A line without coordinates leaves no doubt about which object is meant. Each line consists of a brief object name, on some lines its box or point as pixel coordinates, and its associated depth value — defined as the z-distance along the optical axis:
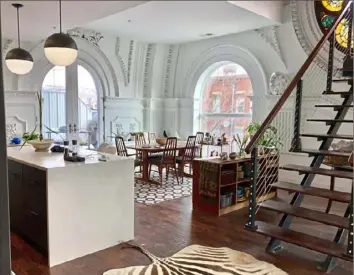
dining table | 5.77
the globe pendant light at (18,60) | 3.91
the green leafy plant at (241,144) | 4.72
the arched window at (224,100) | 7.05
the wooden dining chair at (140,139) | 6.70
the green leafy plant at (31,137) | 4.10
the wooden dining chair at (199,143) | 6.66
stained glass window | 5.45
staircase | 2.78
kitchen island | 2.81
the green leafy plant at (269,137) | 5.58
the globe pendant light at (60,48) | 3.07
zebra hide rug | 2.69
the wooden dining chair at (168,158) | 5.95
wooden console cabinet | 4.29
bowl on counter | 3.70
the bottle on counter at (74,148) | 3.34
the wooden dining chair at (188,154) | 6.32
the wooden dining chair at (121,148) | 5.90
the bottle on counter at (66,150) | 3.16
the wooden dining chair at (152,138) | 7.40
